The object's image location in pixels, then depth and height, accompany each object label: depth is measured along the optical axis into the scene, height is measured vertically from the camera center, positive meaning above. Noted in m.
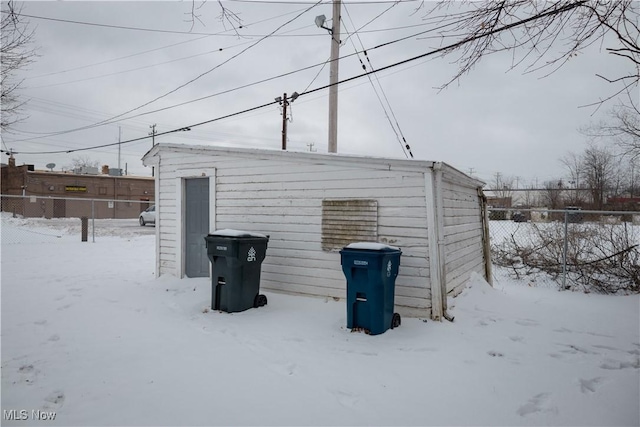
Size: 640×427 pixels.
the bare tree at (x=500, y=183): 47.49 +3.80
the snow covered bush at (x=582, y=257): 7.28 -0.94
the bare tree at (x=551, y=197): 29.04 +1.64
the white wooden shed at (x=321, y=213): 5.41 -0.03
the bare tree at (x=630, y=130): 7.70 +1.71
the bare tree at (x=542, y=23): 2.95 +1.58
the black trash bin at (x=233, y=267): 5.61 -0.84
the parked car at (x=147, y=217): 23.35 -0.37
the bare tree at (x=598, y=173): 25.20 +2.68
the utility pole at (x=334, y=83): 9.81 +3.29
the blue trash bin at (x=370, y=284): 4.70 -0.91
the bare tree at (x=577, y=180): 25.11 +2.24
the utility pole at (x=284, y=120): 18.38 +4.49
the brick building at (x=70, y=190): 30.92 +1.78
